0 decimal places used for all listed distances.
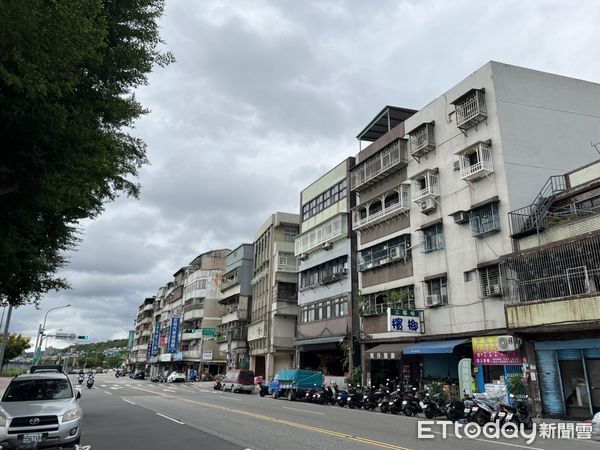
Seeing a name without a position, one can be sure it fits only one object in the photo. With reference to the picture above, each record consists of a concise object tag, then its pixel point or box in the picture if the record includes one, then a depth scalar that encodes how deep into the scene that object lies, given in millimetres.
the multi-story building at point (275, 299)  47531
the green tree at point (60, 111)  7277
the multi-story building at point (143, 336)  115544
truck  29484
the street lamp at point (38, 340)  45812
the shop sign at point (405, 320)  25922
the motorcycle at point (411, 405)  19203
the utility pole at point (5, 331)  28984
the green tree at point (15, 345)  62531
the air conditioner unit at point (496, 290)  21938
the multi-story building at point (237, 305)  58500
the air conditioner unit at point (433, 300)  25972
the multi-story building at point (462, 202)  23219
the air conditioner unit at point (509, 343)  20281
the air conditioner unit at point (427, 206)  27391
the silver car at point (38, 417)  9211
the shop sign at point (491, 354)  20703
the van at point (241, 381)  39219
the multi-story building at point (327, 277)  35375
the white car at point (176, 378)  60375
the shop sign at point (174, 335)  78288
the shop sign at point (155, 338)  96488
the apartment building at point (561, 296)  17828
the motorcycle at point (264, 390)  34062
